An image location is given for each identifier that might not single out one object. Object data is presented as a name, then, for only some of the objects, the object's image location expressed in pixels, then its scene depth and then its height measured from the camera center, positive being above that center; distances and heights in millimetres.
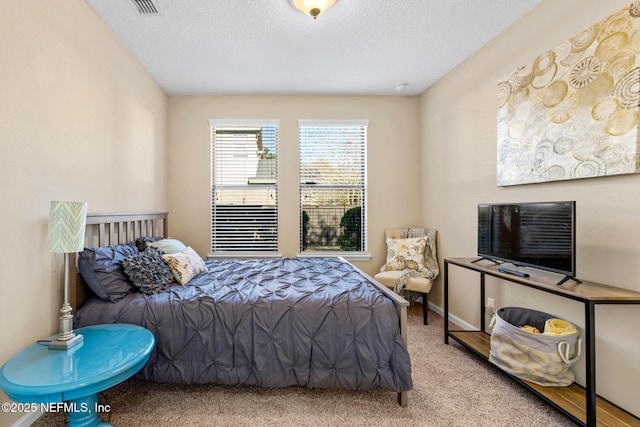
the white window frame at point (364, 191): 3819 +301
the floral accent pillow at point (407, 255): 3420 -527
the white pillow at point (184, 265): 2307 -459
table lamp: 1479 -133
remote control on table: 1931 -424
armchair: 3078 -614
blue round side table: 1178 -730
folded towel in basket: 1846 -778
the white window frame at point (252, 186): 3740 +374
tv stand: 1436 -877
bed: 1758 -799
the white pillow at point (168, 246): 2635 -321
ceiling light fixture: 2018 +1530
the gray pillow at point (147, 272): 1990 -446
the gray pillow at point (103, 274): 1870 -421
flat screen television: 1711 -155
